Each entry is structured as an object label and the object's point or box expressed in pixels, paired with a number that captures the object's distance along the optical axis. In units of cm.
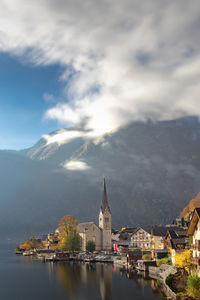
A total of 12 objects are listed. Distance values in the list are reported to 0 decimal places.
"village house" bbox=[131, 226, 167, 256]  12325
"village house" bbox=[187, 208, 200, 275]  4691
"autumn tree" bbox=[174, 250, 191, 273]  5843
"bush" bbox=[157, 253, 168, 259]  9494
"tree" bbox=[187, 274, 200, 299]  4075
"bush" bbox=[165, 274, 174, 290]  5638
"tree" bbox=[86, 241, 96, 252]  14312
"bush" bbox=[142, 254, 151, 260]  9806
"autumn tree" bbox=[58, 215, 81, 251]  14200
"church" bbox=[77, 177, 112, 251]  15650
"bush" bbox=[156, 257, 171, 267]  8429
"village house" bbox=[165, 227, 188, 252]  7786
